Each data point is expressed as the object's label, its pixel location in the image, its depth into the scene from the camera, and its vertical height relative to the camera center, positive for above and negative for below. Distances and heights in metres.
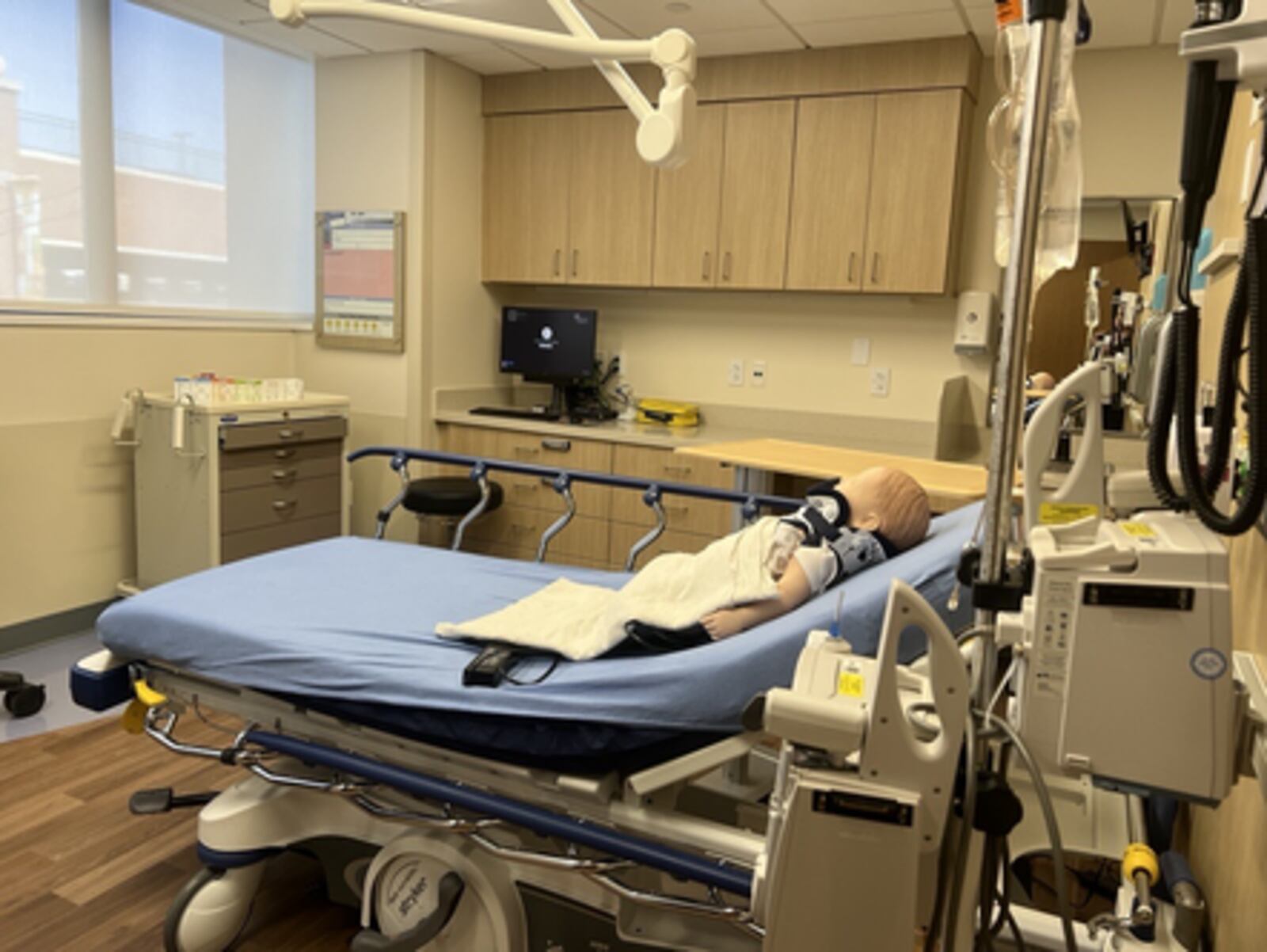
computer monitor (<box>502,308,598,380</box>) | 4.48 +0.00
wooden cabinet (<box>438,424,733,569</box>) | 3.96 -0.70
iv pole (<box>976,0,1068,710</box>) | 0.89 +0.08
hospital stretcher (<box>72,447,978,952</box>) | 1.45 -0.73
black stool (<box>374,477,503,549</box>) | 3.91 -0.67
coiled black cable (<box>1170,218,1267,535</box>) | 0.81 -0.03
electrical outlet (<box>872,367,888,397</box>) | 4.14 -0.11
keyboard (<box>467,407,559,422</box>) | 4.41 -0.34
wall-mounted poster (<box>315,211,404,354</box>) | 4.29 +0.26
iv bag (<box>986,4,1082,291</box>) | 1.05 +0.23
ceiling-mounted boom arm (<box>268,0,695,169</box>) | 1.51 +0.49
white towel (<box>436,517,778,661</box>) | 1.71 -0.48
